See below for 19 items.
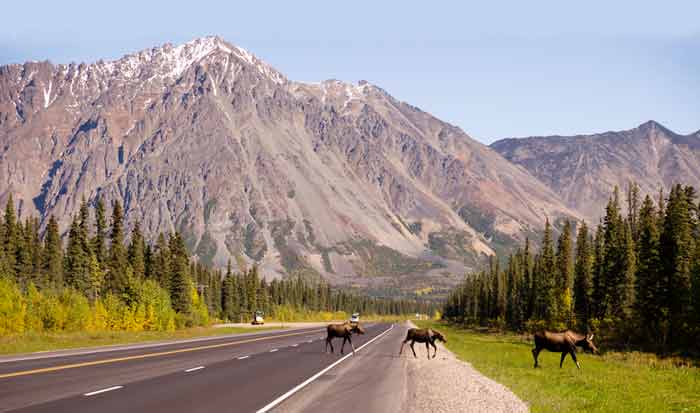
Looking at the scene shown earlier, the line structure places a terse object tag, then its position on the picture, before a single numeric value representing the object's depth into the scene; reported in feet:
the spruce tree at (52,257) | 326.24
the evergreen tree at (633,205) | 318.65
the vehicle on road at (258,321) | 392.06
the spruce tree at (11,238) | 301.20
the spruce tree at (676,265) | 189.37
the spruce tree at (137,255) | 311.09
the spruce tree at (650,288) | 197.26
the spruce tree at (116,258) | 308.60
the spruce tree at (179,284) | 322.55
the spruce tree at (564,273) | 309.42
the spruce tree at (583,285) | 277.03
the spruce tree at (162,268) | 323.57
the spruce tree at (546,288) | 300.81
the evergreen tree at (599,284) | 259.19
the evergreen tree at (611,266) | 248.11
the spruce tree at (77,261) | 298.35
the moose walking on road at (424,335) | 132.57
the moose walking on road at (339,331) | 134.72
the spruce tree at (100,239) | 321.73
